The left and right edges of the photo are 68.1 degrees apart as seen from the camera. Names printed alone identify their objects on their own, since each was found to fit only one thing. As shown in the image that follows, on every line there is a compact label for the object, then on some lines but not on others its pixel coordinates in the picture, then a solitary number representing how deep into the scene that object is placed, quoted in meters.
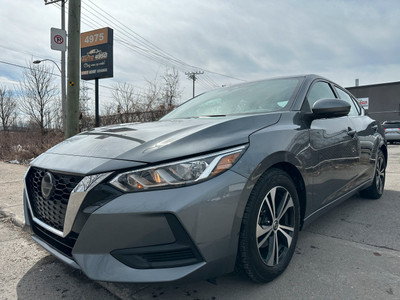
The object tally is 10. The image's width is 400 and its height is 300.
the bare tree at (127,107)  15.43
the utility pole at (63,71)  15.38
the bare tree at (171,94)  17.39
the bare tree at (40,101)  19.93
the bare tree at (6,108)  27.35
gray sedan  1.51
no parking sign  6.73
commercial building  29.88
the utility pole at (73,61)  5.61
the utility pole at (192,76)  41.44
